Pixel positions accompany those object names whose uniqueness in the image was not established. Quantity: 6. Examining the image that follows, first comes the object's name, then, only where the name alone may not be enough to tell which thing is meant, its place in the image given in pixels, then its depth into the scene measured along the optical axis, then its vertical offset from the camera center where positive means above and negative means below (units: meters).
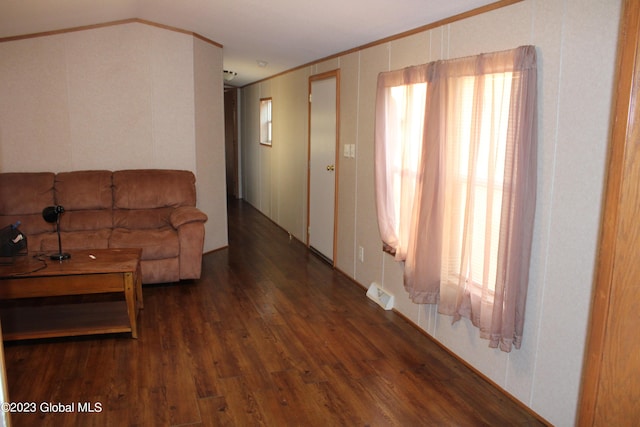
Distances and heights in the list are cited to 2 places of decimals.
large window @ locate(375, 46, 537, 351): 2.44 -0.23
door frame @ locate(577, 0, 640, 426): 1.87 -0.45
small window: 7.77 +0.25
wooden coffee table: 3.19 -0.99
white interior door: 5.18 -0.29
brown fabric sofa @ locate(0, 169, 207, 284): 4.33 -0.72
